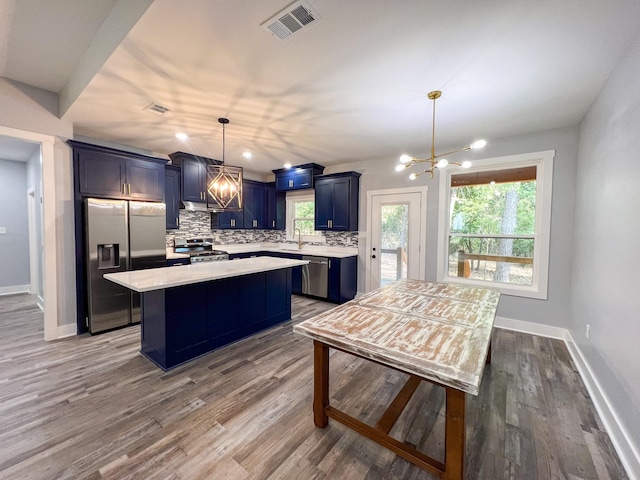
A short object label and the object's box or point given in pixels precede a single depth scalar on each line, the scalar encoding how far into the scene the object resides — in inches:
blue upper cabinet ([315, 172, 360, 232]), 187.3
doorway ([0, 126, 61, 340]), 116.7
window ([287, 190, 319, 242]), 224.4
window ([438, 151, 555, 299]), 131.6
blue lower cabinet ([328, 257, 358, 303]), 177.2
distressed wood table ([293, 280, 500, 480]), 48.6
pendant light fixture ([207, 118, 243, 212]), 113.3
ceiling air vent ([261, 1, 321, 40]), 58.6
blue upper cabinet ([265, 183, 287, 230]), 231.3
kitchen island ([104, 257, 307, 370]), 95.1
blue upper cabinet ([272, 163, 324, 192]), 201.3
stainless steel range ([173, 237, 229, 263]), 172.8
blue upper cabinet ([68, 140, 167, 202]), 125.0
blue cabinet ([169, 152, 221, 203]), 174.1
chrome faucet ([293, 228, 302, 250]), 223.2
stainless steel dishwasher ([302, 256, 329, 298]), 181.2
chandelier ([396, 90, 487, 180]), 83.0
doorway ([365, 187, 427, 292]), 165.8
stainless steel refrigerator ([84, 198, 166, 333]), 125.9
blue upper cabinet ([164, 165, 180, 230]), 170.1
